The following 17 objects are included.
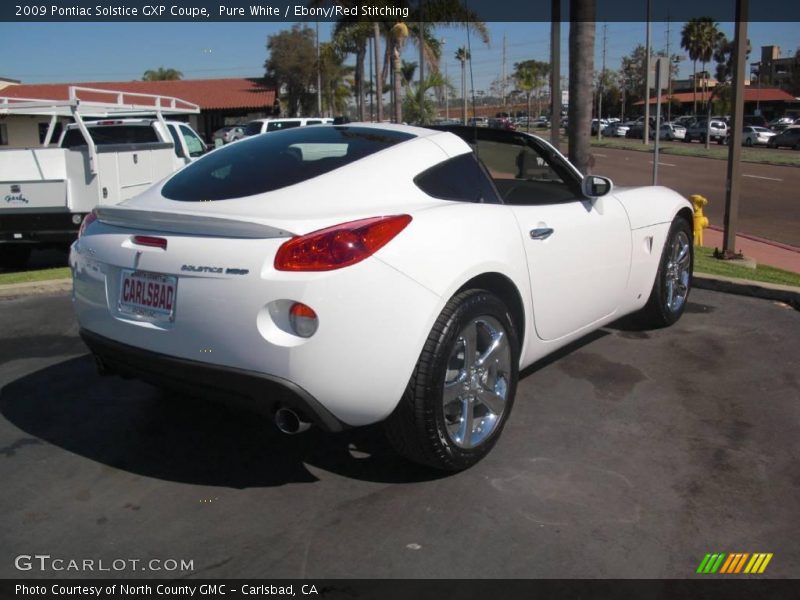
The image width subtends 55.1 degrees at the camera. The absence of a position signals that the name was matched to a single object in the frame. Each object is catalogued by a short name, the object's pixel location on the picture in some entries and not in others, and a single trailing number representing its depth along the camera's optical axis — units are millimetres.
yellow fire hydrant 10883
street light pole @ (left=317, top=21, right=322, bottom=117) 48969
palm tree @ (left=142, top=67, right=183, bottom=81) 84438
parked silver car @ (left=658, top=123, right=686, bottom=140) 55031
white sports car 3029
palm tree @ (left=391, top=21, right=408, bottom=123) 31828
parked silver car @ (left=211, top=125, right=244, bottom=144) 29012
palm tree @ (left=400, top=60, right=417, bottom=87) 47812
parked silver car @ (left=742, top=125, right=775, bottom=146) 46750
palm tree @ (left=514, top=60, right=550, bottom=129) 57069
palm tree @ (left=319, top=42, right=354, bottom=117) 53438
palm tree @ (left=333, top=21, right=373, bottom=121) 33406
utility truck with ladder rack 8891
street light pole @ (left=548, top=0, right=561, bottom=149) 14676
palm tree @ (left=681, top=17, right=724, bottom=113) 81500
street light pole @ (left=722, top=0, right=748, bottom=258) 8633
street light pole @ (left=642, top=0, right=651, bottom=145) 49406
